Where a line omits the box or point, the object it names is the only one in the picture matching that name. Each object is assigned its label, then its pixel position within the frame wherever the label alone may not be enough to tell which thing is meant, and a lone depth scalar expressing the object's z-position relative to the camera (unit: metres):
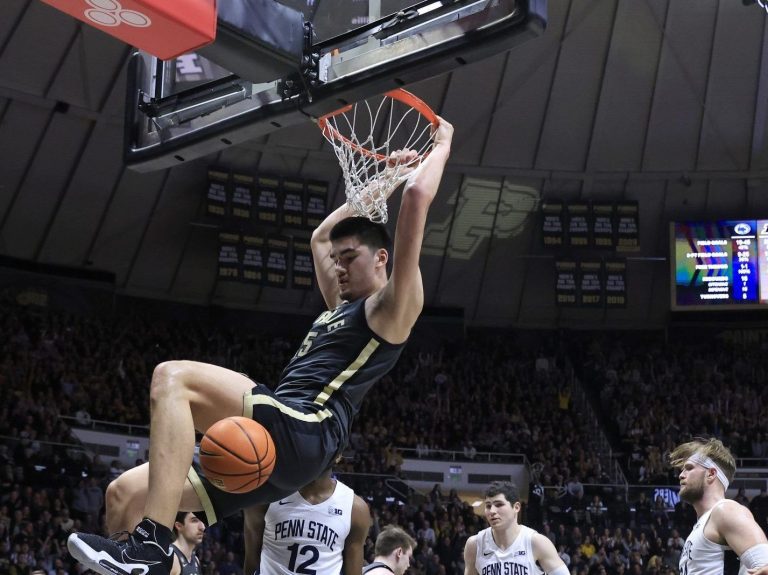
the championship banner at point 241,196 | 26.42
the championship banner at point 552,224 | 28.16
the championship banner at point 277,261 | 26.83
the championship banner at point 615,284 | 28.50
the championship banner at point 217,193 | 26.11
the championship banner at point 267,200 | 26.67
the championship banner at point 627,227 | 28.08
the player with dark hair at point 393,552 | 8.21
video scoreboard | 27.12
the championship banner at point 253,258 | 26.72
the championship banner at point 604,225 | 28.14
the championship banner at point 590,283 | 28.47
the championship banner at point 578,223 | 28.15
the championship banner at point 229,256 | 26.59
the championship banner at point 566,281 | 28.44
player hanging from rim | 4.43
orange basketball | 4.56
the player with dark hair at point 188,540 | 7.55
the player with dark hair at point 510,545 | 9.61
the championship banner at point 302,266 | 27.03
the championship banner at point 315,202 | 26.89
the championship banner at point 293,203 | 26.77
